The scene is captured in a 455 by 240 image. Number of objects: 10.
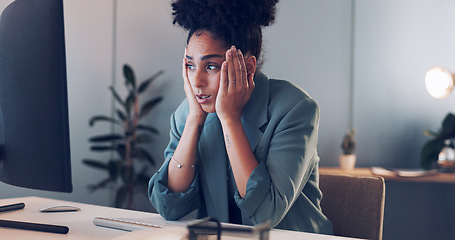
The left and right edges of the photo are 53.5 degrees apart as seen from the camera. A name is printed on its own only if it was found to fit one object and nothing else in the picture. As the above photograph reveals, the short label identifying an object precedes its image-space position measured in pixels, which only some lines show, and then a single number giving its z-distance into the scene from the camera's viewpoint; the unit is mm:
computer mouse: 1309
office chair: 1327
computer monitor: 905
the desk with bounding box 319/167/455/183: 2699
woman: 1271
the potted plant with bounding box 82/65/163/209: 3559
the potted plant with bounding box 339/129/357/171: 3070
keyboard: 1060
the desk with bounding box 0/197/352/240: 1006
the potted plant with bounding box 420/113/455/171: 2977
